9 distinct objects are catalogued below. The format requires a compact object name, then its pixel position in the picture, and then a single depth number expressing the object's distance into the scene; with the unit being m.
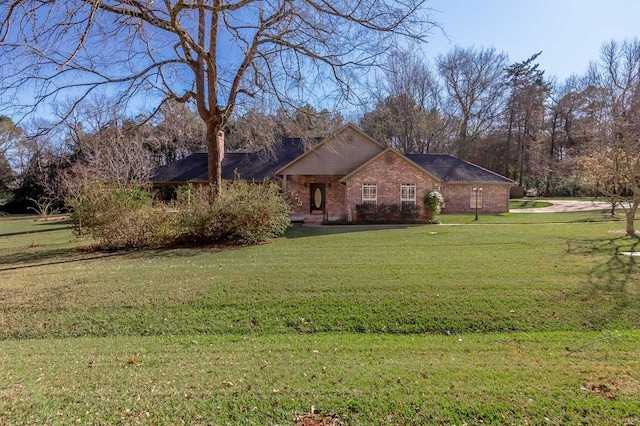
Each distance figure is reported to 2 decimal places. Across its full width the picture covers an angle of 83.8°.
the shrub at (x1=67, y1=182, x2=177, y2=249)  11.38
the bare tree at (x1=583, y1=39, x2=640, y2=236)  13.03
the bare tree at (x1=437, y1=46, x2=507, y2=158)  38.66
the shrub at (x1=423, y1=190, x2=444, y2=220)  19.84
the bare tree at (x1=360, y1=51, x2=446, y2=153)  35.56
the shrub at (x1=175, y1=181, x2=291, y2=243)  12.05
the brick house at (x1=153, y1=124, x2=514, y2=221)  20.66
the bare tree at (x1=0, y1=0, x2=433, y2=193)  7.48
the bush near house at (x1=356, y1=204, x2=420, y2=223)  20.19
